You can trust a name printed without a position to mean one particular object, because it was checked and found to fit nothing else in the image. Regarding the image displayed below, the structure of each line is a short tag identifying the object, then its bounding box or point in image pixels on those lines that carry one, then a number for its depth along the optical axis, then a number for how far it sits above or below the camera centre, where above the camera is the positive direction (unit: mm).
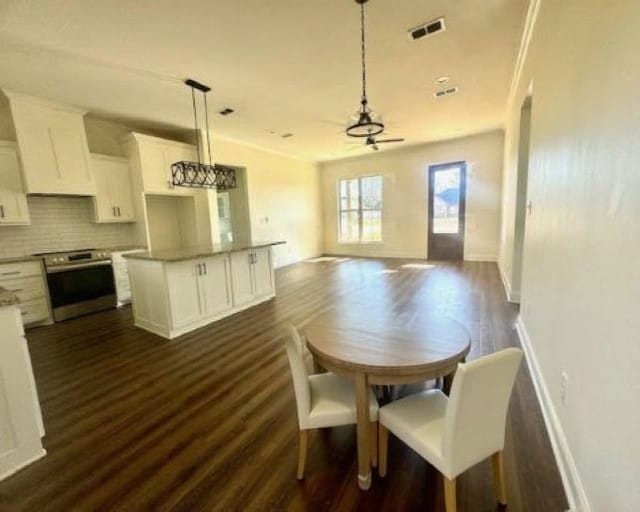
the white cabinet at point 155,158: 4871 +1135
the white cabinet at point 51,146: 3771 +1114
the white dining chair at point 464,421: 1045 -905
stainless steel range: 4023 -791
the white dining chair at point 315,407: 1392 -945
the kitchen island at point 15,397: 1584 -924
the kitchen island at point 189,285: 3330 -789
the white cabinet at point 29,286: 3686 -738
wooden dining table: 1354 -687
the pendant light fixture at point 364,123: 2861 +886
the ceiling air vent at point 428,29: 2670 +1703
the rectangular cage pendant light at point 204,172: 3812 +716
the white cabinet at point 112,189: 4633 +589
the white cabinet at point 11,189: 3725 +525
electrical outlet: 1534 -971
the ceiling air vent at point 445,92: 4111 +1694
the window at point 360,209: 8539 +174
